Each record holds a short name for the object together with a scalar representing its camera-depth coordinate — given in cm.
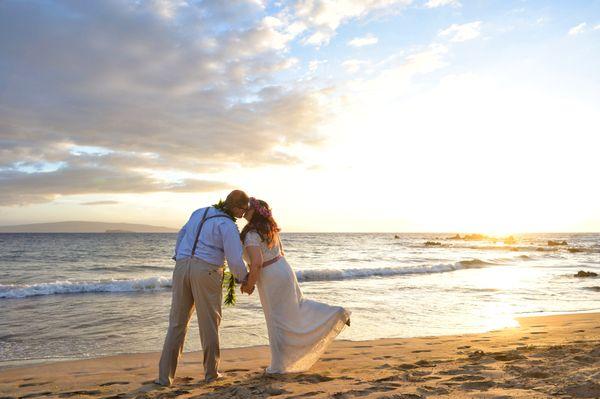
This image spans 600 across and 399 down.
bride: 525
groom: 502
